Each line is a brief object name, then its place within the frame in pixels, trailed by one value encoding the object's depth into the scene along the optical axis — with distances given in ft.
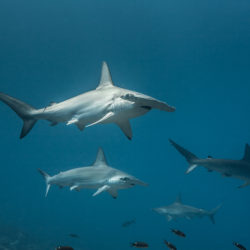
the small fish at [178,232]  21.03
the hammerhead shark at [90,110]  15.57
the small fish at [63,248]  16.81
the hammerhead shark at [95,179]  24.97
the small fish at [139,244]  18.72
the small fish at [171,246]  18.57
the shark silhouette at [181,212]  40.37
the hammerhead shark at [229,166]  26.12
